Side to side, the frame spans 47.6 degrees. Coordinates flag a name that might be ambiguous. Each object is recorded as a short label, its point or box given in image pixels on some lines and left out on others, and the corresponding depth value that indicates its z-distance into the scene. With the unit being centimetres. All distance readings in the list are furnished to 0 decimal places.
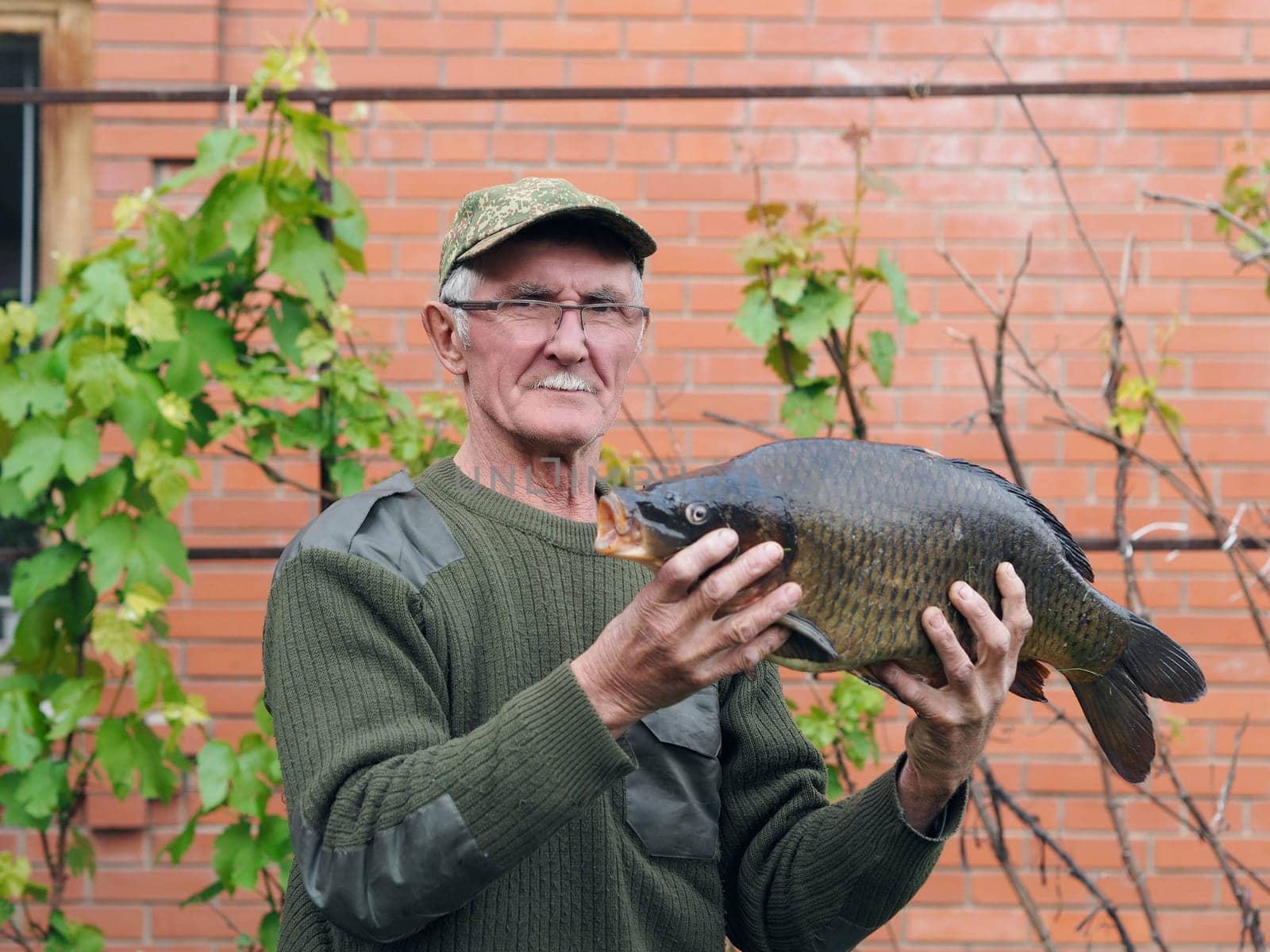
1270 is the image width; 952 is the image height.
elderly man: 163
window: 418
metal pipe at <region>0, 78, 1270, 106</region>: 337
